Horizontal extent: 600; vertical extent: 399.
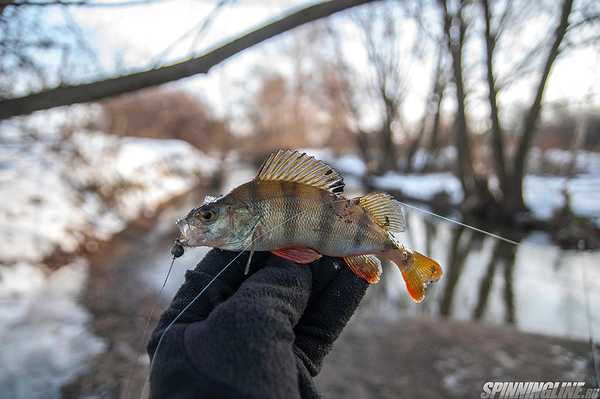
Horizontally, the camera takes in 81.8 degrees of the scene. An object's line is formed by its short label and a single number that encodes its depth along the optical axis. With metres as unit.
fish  0.17
